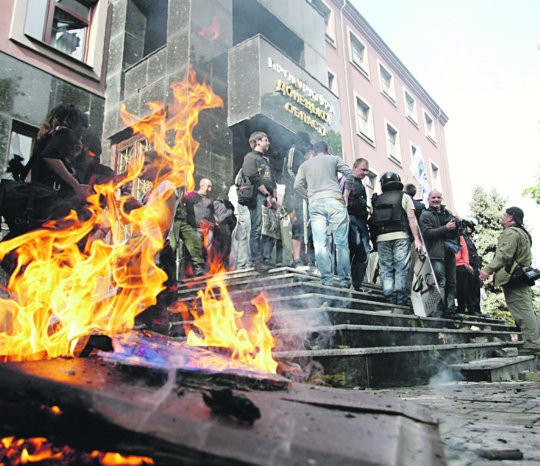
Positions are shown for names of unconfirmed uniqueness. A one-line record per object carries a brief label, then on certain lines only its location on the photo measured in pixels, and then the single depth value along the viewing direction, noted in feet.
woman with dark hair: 12.53
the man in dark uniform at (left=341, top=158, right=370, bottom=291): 24.24
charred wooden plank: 4.64
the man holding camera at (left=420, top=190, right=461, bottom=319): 24.36
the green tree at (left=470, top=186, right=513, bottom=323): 71.33
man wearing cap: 22.38
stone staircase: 12.73
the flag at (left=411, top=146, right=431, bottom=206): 41.02
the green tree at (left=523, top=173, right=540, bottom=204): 79.97
